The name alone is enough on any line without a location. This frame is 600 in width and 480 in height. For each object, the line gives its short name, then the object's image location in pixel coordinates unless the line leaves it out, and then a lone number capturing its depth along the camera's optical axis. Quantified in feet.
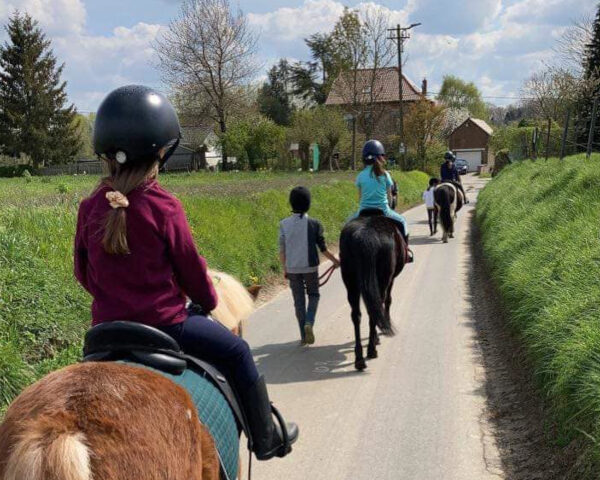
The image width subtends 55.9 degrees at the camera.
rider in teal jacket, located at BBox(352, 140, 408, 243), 24.26
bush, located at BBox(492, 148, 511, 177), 144.36
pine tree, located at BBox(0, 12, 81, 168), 162.50
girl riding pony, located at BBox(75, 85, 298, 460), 8.17
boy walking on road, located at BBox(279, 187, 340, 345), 23.85
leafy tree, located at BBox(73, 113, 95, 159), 180.14
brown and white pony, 5.76
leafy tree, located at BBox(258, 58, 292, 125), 237.04
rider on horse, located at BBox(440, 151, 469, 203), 59.77
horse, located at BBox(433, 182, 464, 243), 53.57
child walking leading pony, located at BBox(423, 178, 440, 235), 58.88
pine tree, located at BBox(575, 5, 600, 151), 79.82
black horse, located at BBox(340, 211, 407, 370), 21.03
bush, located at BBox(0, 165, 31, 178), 156.29
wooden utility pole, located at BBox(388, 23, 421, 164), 138.47
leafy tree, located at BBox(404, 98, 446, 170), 149.89
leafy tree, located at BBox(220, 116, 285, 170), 163.53
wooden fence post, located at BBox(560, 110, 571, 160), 58.89
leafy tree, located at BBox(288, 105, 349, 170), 156.15
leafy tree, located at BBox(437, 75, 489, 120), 311.27
